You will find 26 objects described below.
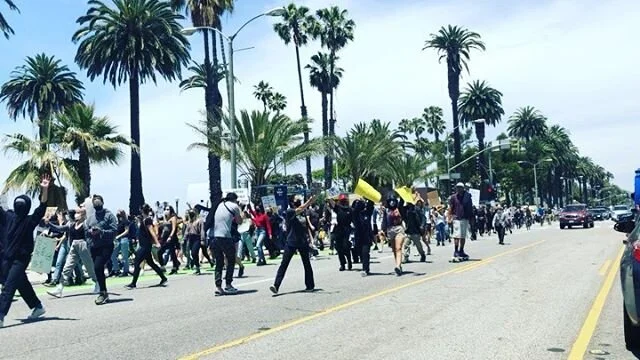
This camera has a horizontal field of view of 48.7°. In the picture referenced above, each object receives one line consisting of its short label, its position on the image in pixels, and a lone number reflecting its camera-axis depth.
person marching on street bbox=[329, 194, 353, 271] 17.09
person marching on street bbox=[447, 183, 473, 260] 17.95
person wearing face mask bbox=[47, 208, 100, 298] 13.34
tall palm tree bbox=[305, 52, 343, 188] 61.31
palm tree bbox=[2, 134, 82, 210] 26.50
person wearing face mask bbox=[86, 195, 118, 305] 11.98
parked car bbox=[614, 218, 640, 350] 6.58
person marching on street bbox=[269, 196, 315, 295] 12.51
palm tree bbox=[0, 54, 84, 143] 58.41
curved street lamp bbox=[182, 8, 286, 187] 27.06
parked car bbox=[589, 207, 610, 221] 75.91
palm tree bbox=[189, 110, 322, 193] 34.50
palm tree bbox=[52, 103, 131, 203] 29.75
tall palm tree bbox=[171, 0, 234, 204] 42.34
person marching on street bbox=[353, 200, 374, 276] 15.77
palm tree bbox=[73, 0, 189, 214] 42.72
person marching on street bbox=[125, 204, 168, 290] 14.91
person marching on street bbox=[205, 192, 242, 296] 12.49
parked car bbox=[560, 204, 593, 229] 47.25
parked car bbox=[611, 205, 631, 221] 60.77
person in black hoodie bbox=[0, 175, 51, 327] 10.09
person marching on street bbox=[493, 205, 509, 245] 28.15
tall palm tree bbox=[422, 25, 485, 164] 67.81
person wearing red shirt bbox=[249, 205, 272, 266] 21.22
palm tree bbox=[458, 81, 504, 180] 87.12
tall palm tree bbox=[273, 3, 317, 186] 59.81
